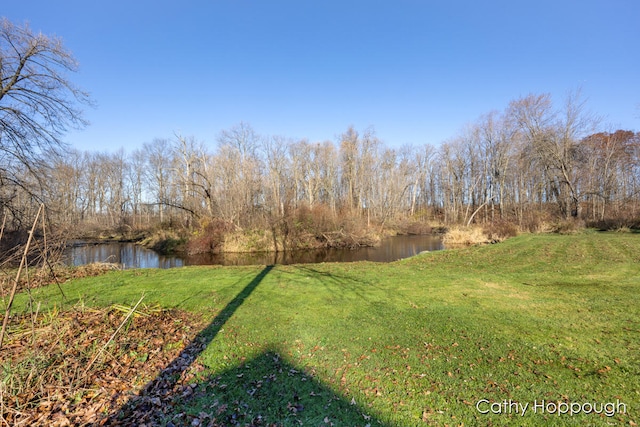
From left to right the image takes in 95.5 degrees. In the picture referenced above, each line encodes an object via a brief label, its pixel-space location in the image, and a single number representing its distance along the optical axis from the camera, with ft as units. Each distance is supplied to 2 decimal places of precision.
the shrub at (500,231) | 71.15
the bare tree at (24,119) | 35.29
